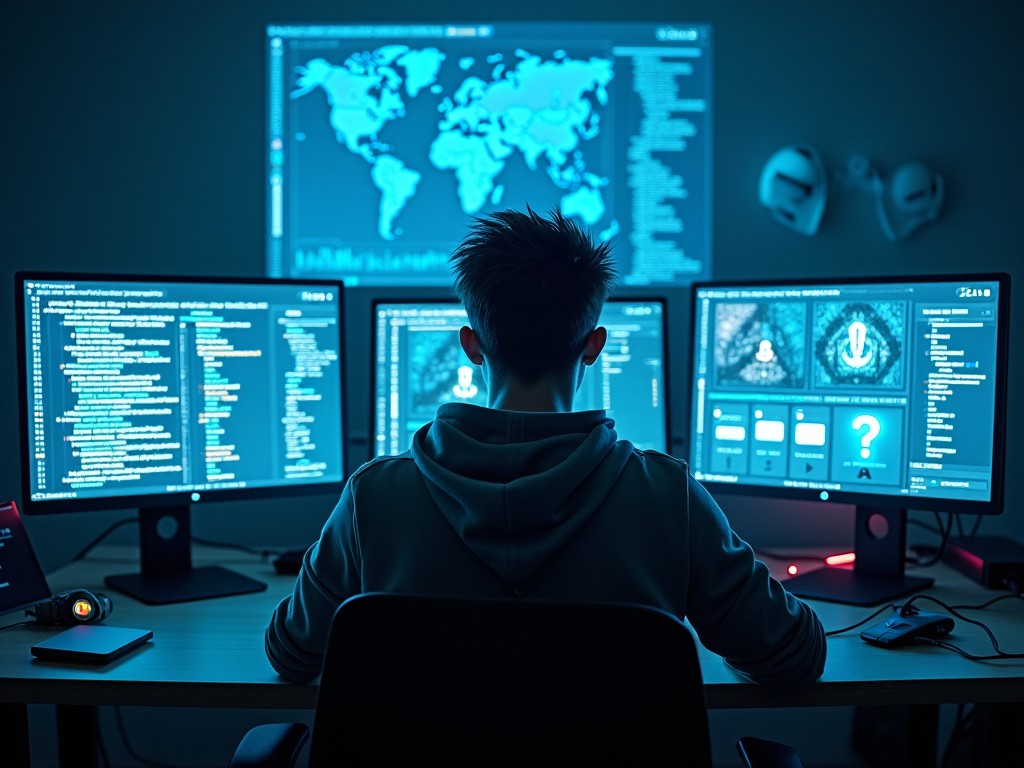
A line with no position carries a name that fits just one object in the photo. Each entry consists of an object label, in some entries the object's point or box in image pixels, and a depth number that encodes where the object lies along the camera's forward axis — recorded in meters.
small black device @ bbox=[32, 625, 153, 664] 1.26
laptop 1.47
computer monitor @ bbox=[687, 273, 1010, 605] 1.58
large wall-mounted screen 2.06
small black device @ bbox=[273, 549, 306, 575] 1.78
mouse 1.32
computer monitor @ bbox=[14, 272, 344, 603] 1.58
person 0.97
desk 1.19
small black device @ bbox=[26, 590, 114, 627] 1.42
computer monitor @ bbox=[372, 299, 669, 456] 1.87
